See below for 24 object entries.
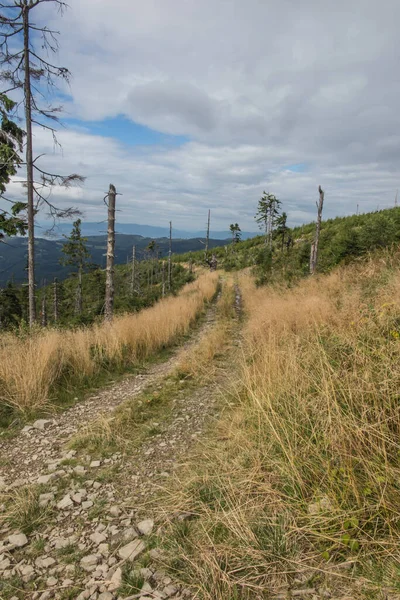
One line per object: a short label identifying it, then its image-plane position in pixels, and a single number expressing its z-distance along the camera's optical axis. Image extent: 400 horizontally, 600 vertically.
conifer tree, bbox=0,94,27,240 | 9.38
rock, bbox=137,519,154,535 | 2.04
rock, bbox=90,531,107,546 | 2.00
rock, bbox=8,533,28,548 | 1.98
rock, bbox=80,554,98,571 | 1.81
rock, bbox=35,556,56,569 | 1.83
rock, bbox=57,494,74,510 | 2.32
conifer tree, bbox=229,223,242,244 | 45.91
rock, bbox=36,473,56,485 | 2.62
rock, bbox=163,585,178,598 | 1.59
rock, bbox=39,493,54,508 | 2.35
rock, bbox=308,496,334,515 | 1.83
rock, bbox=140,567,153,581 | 1.70
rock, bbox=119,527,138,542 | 1.99
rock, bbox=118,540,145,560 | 1.86
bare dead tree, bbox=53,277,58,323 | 36.41
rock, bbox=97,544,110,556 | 1.90
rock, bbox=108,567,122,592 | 1.67
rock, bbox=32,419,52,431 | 3.66
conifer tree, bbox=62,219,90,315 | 31.59
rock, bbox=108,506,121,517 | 2.23
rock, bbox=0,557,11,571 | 1.83
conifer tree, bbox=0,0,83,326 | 8.59
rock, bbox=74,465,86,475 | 2.73
